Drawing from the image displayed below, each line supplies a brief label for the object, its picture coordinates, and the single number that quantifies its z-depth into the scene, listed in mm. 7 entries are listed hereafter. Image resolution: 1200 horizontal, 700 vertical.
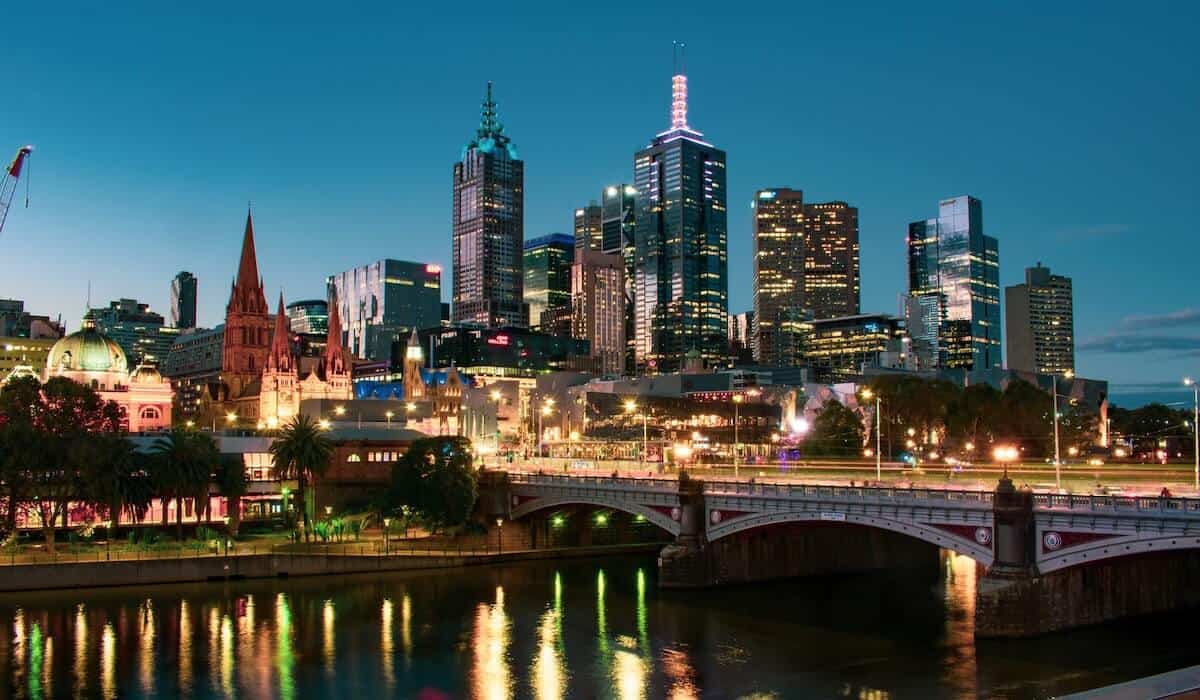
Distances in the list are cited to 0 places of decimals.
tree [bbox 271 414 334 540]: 119812
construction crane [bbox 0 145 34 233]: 171362
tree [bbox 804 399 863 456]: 171375
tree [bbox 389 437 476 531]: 117188
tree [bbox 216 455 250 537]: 116250
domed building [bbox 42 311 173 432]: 176125
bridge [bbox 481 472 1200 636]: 66625
